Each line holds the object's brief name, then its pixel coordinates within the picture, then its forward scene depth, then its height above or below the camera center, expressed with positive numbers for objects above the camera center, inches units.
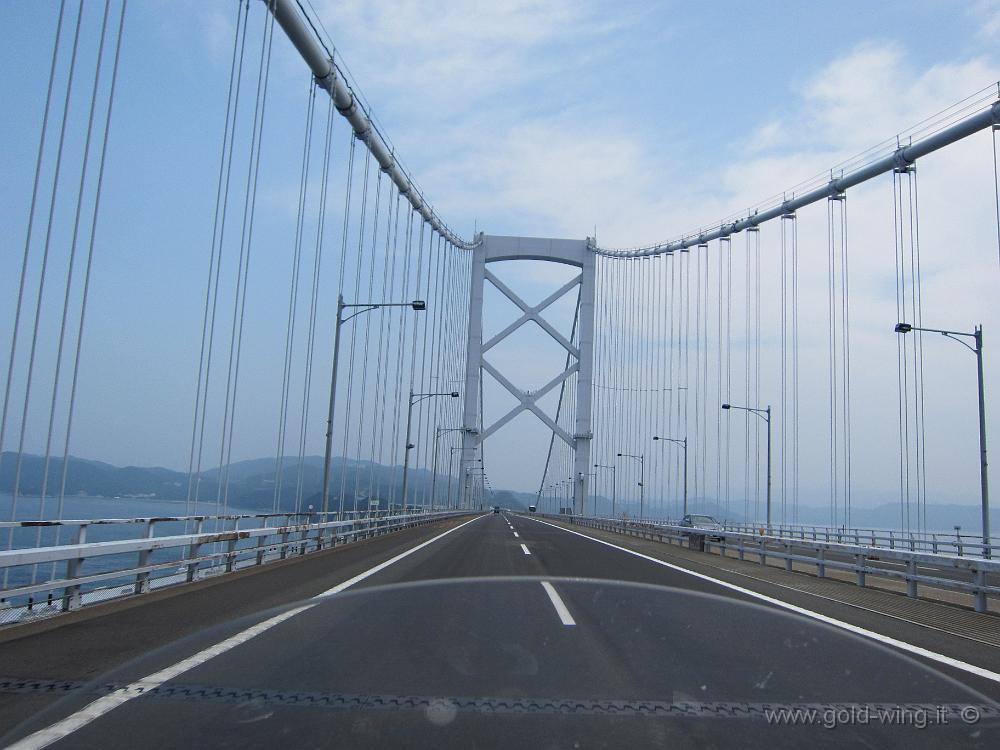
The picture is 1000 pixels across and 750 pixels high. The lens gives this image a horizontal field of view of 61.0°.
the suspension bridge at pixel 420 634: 181.0 -47.3
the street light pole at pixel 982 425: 952.8 +105.5
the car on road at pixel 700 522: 1663.4 -39.2
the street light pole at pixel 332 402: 981.8 +96.3
